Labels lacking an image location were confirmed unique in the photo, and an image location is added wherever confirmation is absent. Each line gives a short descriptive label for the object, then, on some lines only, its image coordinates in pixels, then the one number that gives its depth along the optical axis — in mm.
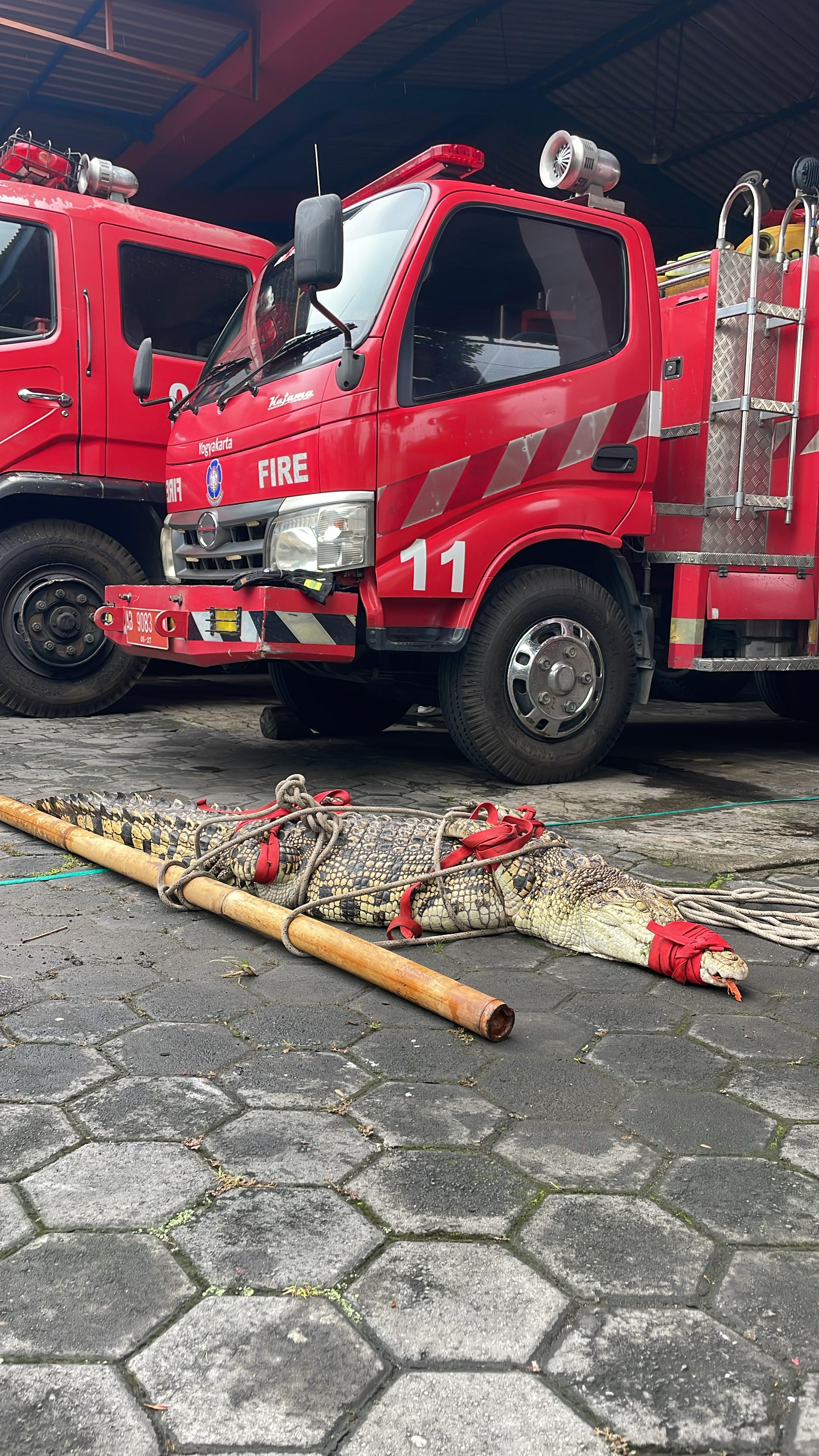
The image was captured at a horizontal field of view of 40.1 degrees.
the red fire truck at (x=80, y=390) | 6562
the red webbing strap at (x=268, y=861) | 3195
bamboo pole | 2309
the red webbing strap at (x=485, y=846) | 2994
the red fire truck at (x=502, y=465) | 4582
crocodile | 2779
